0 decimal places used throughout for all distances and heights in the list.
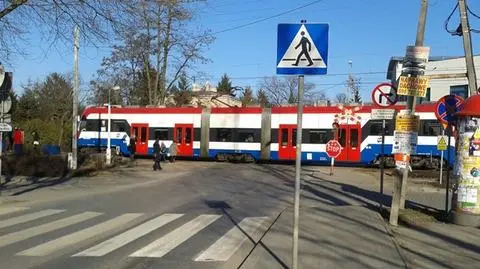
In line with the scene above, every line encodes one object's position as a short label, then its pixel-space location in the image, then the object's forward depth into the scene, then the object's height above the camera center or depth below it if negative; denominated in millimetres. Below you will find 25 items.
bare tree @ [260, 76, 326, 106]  89562 +4972
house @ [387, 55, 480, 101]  50938 +4410
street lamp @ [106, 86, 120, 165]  32497 -1979
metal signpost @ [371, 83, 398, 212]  13234 +775
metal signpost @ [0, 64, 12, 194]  16109 +581
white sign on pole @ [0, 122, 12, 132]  16141 -244
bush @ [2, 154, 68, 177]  25336 -2086
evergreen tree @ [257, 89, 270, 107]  94538 +4811
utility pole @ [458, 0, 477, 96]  17156 +2805
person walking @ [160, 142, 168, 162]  36684 -1713
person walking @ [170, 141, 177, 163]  37406 -1730
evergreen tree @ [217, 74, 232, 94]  112875 +8153
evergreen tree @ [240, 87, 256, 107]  97250 +5093
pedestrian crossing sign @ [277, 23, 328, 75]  7012 +924
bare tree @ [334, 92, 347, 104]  94719 +5048
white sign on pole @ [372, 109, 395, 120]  14253 +392
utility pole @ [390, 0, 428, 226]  11859 -772
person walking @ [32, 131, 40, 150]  41472 -1557
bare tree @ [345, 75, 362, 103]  84625 +5968
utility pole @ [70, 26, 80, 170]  29170 +1094
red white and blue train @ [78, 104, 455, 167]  35675 -398
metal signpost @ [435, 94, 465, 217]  13281 +540
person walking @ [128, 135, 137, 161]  38219 -1600
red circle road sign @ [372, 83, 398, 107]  13242 +776
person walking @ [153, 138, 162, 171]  30467 -1798
